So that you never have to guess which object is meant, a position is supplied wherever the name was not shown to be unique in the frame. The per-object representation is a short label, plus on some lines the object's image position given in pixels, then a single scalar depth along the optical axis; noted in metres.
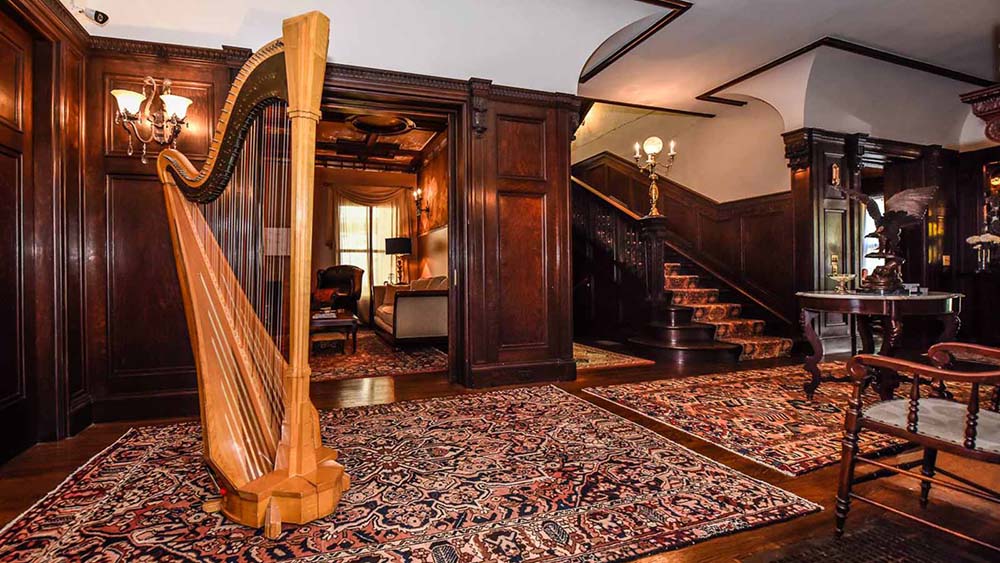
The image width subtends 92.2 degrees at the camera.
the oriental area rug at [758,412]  2.37
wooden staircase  4.87
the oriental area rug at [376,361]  4.47
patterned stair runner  4.98
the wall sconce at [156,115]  2.78
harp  1.38
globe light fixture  5.43
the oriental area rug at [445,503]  1.56
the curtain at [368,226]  8.95
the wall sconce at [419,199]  8.46
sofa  5.65
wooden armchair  1.35
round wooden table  2.92
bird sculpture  3.17
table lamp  8.20
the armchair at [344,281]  7.70
